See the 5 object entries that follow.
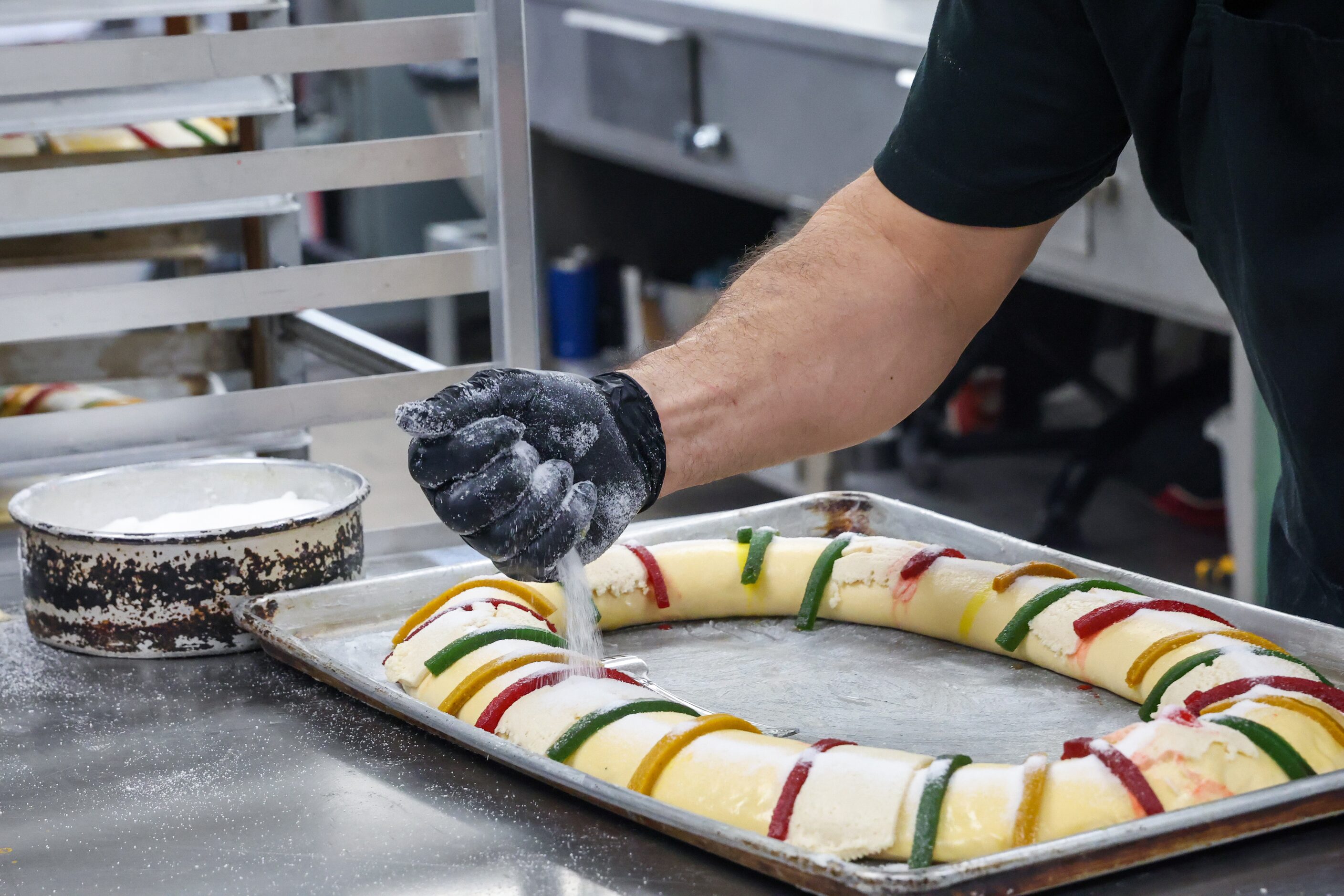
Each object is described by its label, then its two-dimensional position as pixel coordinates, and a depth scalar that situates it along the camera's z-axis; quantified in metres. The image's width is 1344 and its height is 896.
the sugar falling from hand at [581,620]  1.89
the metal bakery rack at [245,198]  2.07
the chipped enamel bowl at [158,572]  1.96
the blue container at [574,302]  5.08
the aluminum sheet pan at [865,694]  1.66
